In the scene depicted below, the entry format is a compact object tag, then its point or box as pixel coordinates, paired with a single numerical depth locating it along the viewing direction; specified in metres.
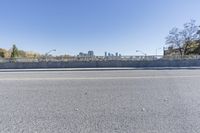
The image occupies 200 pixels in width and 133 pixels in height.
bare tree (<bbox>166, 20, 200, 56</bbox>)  25.07
